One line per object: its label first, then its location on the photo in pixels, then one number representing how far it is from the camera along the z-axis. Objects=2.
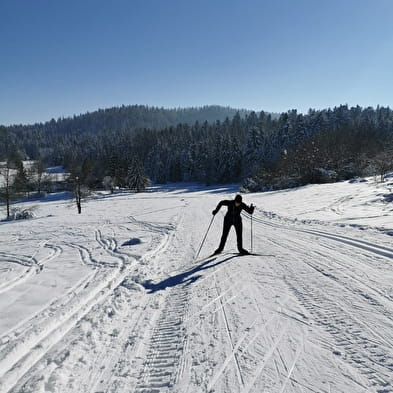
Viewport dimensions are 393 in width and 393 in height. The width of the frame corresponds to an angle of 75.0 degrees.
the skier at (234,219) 7.24
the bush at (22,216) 26.55
